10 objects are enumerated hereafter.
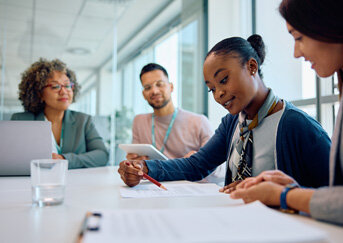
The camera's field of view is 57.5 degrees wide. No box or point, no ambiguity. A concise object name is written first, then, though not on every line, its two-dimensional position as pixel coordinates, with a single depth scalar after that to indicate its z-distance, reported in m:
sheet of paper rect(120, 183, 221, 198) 0.99
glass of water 0.82
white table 0.59
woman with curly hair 2.15
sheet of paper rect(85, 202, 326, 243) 0.46
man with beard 2.25
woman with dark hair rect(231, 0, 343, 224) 0.63
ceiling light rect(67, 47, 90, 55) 4.01
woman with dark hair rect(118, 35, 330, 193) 1.07
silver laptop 1.46
